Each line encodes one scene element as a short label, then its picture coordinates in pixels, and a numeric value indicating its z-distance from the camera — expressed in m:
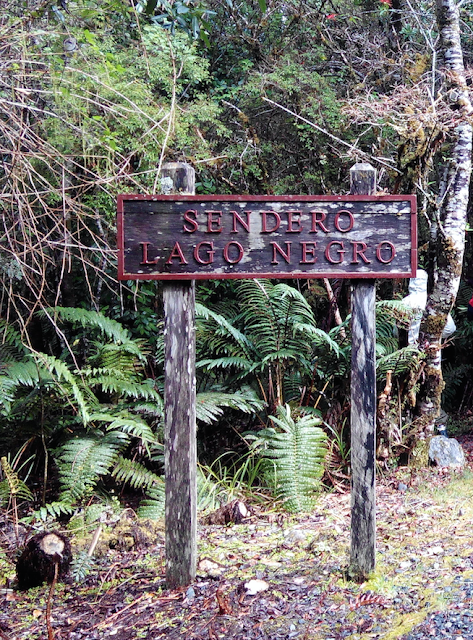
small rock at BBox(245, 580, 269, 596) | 3.19
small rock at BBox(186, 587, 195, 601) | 3.18
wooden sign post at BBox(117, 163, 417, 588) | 3.17
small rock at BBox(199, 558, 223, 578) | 3.44
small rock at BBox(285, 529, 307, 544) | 3.95
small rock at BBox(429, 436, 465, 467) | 5.57
